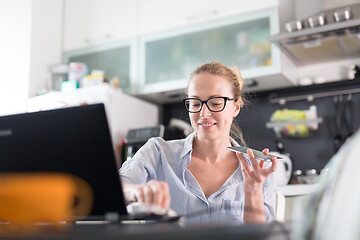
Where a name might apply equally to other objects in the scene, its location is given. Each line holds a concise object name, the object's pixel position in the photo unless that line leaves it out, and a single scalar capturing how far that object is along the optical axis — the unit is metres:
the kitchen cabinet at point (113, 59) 2.96
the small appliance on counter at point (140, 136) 2.59
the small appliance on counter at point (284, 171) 2.20
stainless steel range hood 2.21
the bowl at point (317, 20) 2.25
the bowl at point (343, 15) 2.20
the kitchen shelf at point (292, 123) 2.49
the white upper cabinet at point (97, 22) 3.01
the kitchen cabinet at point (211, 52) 2.49
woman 1.29
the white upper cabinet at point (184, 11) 2.59
